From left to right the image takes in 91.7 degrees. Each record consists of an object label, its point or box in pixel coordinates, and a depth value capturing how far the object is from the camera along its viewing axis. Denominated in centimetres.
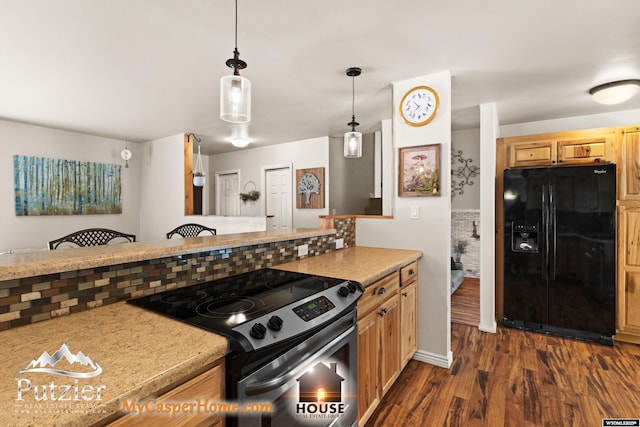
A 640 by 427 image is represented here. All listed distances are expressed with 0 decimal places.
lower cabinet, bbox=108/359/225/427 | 70
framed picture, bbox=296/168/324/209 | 518
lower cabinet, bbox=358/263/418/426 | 163
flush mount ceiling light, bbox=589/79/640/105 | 262
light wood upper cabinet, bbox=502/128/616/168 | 300
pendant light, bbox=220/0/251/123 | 151
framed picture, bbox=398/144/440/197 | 249
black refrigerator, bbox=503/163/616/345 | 284
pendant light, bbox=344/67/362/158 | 265
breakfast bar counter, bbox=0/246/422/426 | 60
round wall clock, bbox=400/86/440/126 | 251
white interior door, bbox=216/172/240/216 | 647
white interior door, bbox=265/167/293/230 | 564
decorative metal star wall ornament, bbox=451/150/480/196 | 466
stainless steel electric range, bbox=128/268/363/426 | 93
